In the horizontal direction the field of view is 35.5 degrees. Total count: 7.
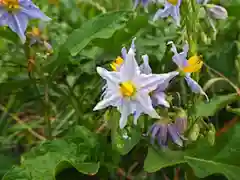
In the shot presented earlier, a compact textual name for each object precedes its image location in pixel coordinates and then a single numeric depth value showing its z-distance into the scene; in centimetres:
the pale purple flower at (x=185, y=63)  15
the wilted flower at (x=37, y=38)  18
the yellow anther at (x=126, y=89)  13
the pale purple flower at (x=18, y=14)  17
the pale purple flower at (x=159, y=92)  14
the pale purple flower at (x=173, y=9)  16
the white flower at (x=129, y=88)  13
